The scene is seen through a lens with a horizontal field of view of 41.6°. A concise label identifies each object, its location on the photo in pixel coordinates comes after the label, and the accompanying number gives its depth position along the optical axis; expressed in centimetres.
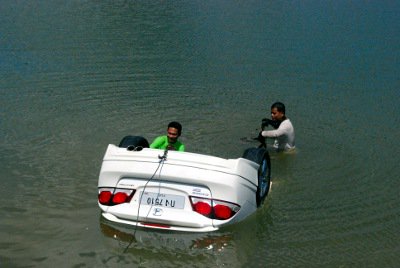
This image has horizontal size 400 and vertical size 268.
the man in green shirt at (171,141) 807
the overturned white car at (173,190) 638
